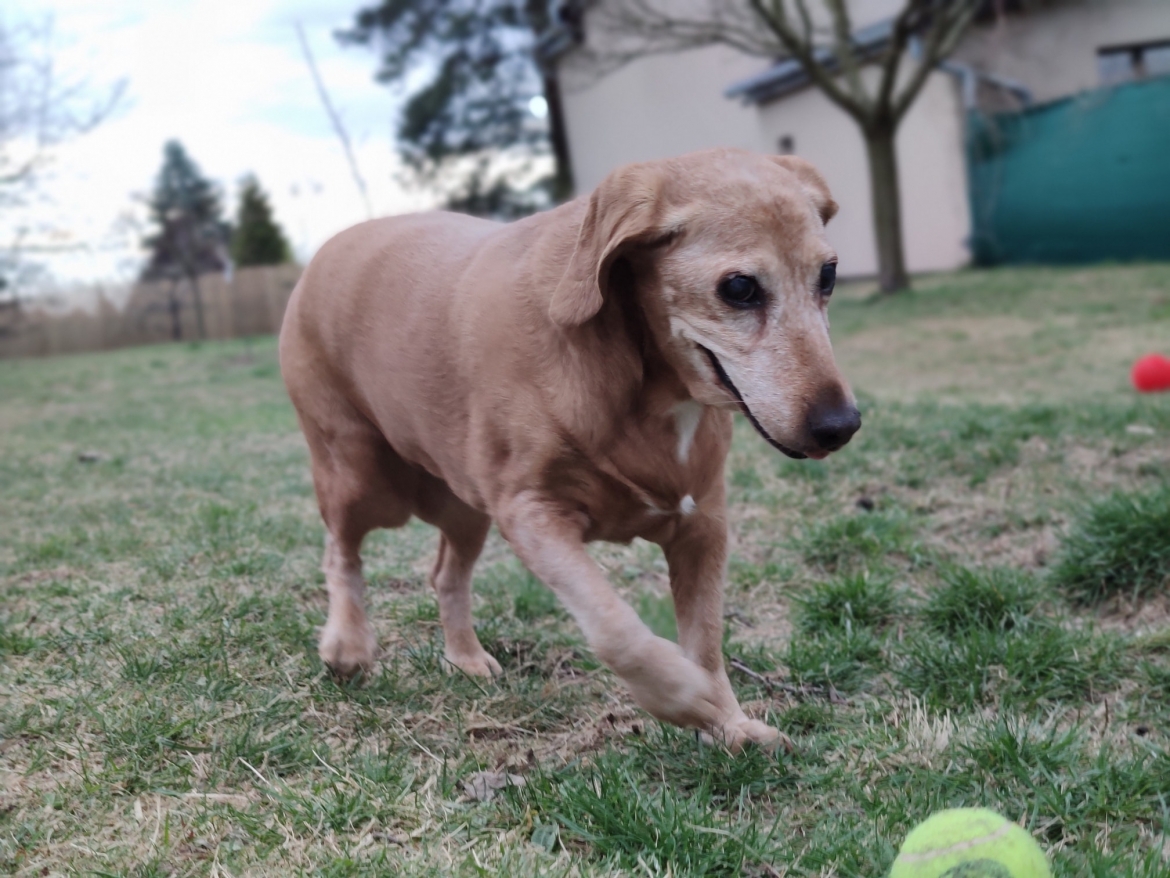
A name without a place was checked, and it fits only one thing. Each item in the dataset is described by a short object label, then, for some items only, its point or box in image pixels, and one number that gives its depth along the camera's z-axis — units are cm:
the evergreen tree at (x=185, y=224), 3734
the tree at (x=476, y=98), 2845
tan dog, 258
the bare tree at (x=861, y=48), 1605
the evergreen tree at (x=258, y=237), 3428
